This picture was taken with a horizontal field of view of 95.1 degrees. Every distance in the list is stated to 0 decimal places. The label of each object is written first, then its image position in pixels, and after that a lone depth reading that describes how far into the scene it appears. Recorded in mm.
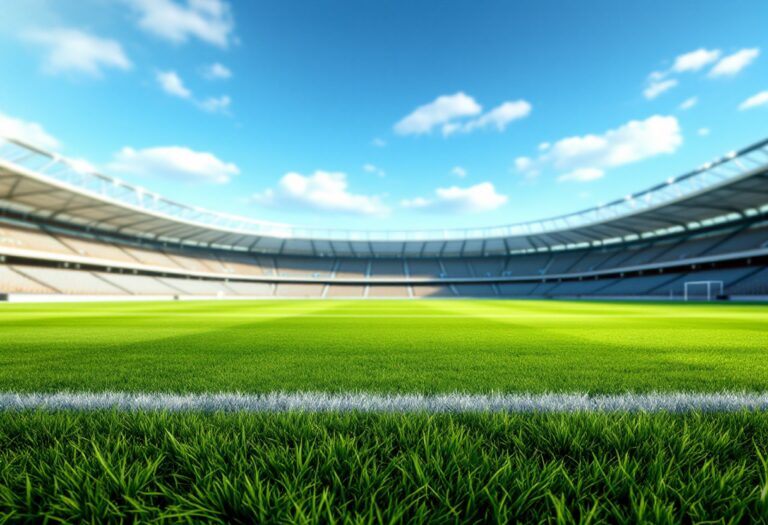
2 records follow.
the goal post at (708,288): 33188
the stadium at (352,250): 30781
